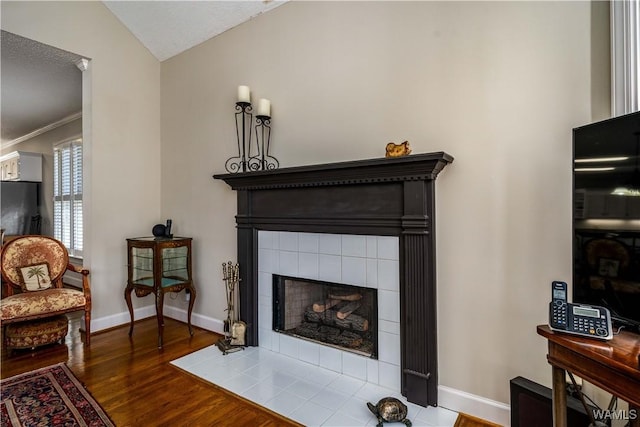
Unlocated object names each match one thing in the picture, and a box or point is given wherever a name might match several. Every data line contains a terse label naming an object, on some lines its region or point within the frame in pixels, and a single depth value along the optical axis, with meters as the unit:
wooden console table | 0.95
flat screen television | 1.14
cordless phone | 1.11
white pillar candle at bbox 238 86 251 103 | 2.72
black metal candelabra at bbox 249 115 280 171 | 2.80
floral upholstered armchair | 2.67
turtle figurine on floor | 1.75
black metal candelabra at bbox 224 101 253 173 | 2.94
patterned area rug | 1.83
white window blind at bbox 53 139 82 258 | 5.03
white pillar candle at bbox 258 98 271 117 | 2.68
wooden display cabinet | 2.94
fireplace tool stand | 2.72
